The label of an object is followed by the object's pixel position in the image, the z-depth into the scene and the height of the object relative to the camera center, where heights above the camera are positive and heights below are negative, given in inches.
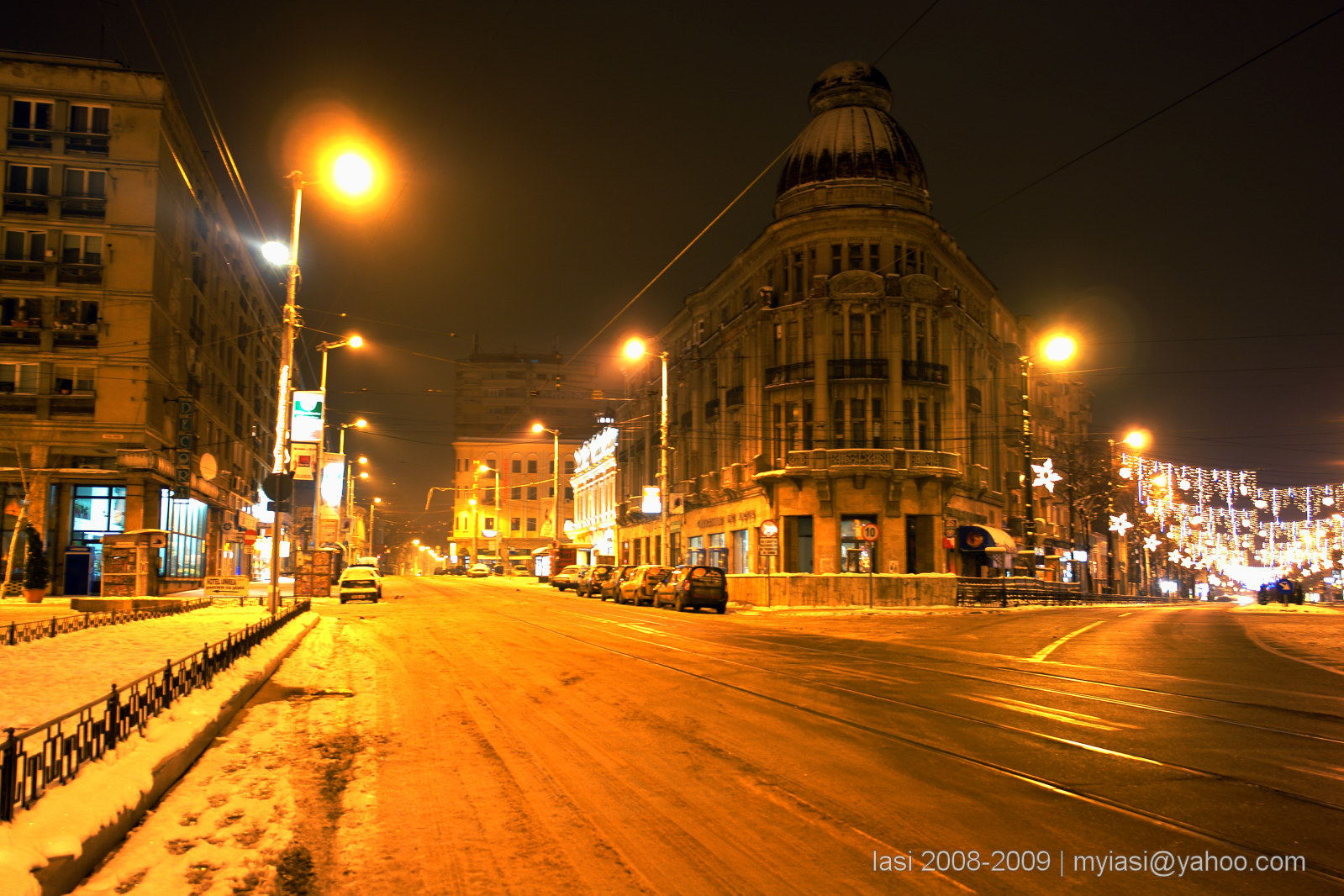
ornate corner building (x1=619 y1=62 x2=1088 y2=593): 1744.6 +324.5
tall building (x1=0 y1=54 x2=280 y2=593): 1576.0 +394.9
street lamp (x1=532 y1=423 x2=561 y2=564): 2721.9 +63.9
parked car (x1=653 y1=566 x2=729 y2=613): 1360.7 -68.5
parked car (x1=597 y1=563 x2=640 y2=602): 1691.7 -80.9
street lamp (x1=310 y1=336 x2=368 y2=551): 1360.7 +274.2
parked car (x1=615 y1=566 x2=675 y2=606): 1529.3 -69.0
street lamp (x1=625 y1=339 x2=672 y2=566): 1530.5 +122.6
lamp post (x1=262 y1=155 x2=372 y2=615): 940.1 +201.1
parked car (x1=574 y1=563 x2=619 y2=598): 1876.2 -78.2
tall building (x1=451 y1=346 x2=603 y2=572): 5044.3 +528.4
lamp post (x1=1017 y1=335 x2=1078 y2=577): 1453.0 +98.3
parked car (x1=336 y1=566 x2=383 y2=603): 1549.0 -74.5
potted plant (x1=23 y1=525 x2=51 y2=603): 1227.9 -46.1
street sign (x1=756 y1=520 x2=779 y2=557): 1334.9 +4.7
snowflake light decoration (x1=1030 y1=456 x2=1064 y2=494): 1850.4 +131.1
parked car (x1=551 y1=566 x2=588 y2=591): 2370.8 -96.8
